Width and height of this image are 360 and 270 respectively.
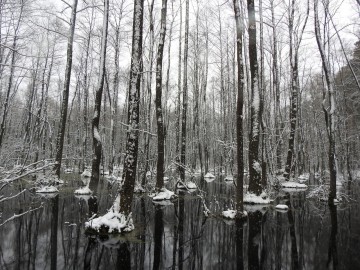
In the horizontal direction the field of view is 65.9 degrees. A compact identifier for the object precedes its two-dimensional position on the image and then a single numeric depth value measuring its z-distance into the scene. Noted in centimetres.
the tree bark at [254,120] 1216
